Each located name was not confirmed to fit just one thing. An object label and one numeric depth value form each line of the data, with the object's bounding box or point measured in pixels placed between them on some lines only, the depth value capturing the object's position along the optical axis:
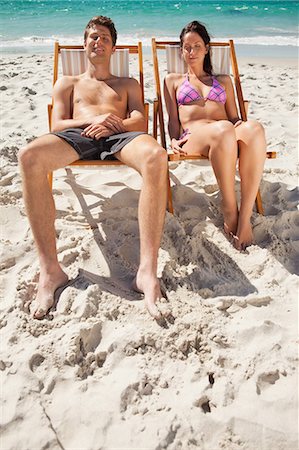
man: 2.32
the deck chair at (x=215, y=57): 3.56
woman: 2.71
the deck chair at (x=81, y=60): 3.55
